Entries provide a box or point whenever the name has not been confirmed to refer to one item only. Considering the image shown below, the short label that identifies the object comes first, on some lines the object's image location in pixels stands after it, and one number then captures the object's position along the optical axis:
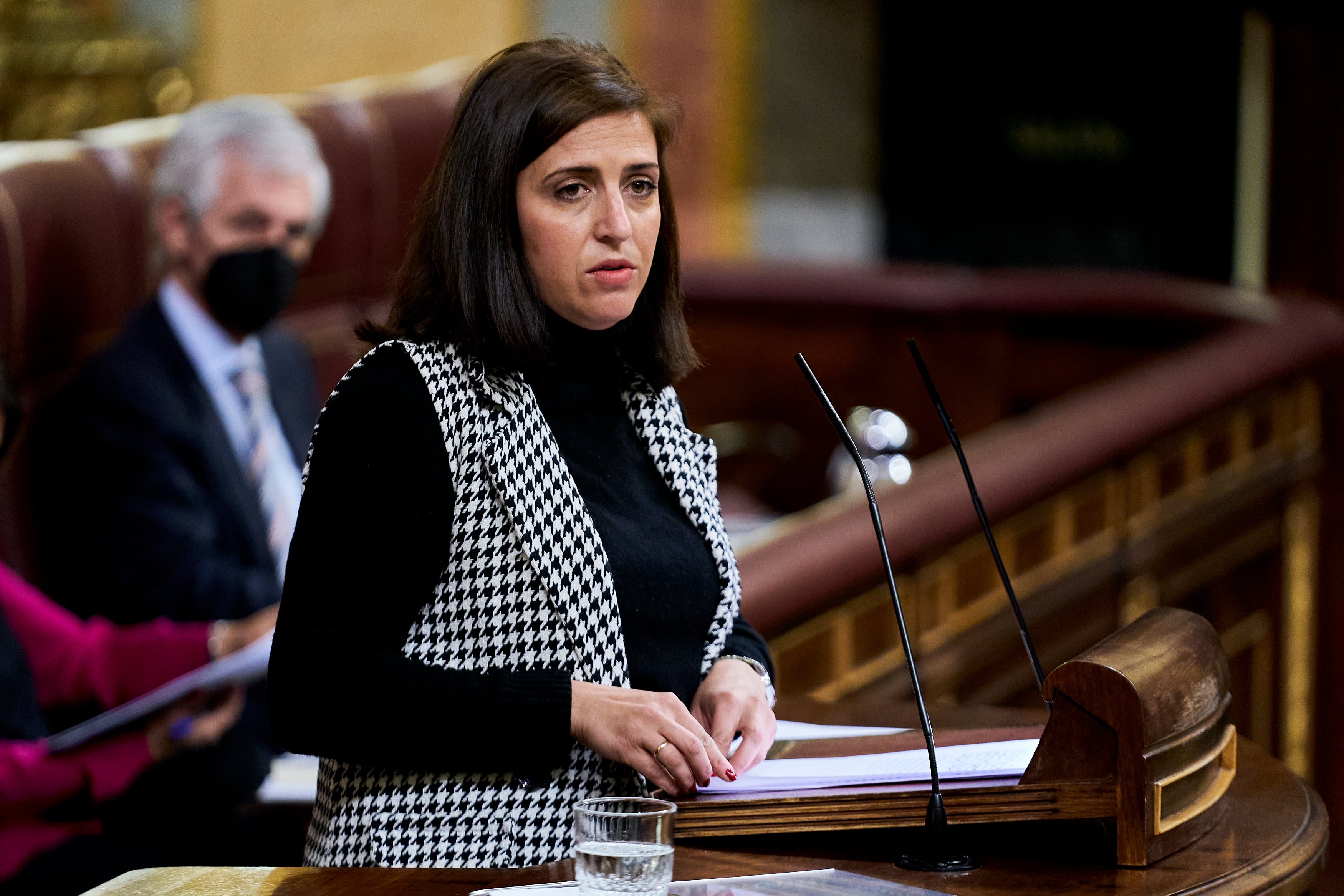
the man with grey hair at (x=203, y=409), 10.80
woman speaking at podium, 9.43
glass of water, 9.28
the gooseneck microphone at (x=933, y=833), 9.38
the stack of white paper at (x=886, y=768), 9.44
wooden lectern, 9.37
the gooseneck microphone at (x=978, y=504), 9.51
